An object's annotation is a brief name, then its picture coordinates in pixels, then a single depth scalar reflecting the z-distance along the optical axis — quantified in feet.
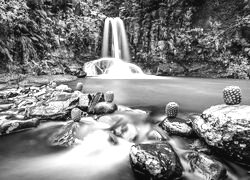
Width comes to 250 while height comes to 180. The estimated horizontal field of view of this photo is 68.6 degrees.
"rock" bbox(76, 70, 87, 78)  42.93
